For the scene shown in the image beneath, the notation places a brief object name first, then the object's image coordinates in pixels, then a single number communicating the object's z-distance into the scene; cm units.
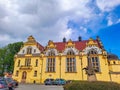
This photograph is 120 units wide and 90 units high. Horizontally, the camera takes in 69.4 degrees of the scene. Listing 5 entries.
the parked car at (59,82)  2195
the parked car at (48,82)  2231
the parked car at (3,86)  847
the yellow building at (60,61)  2435
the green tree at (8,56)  3508
